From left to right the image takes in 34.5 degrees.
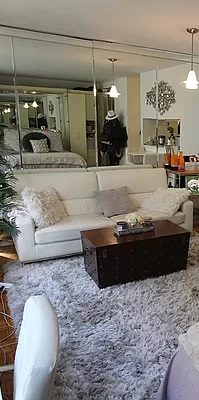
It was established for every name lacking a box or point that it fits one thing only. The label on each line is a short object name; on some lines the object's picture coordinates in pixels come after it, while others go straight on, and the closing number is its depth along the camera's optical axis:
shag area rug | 1.71
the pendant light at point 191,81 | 3.54
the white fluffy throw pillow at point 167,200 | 3.67
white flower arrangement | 2.96
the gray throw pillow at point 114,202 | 3.69
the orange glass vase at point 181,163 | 4.51
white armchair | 0.78
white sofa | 3.18
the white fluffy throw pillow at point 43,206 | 3.25
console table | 4.35
